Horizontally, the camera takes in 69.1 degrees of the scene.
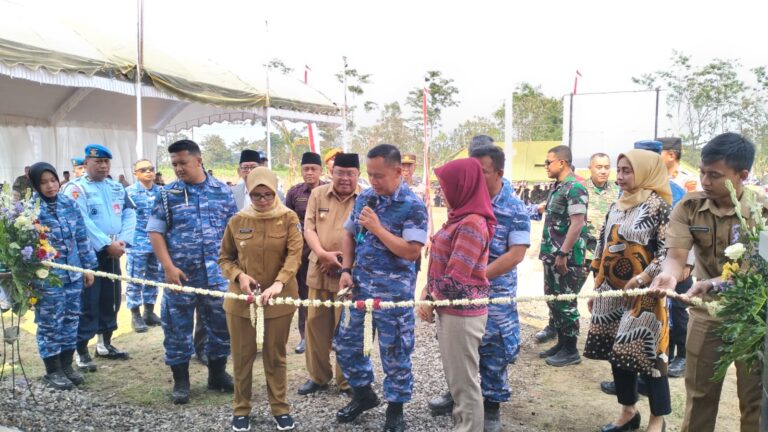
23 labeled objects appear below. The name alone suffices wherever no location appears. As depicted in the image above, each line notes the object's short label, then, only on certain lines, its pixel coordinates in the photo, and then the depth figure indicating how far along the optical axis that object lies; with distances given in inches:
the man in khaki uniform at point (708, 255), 109.5
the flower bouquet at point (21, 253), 158.2
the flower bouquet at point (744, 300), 91.5
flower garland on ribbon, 119.6
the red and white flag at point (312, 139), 482.0
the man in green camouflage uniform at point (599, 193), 236.4
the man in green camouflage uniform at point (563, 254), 204.8
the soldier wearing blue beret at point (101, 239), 200.2
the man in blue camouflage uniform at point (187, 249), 165.2
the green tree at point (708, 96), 1016.2
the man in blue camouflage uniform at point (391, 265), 141.2
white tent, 395.2
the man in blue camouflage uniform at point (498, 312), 147.9
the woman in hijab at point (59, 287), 174.7
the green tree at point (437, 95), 1196.5
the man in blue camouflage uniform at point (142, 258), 244.2
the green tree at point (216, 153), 1247.5
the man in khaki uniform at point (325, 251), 172.2
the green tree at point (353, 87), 1121.4
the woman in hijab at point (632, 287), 130.5
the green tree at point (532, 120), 1362.0
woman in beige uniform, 144.9
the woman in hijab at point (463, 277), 117.6
